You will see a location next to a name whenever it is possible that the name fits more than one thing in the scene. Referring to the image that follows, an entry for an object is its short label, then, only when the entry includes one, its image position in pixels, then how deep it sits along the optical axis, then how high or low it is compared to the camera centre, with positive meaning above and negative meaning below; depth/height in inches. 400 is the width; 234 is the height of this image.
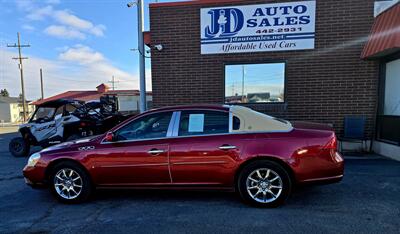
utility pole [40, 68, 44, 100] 1894.7 +133.9
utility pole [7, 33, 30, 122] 1513.3 +231.3
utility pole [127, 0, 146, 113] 329.4 +57.8
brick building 296.2 +47.2
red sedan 146.6 -34.8
